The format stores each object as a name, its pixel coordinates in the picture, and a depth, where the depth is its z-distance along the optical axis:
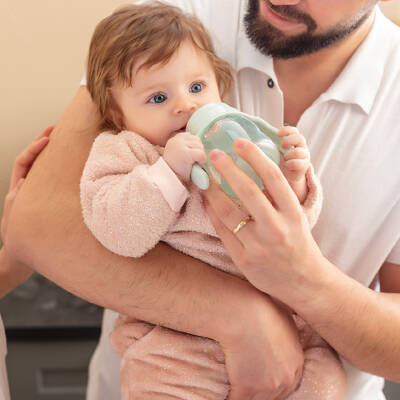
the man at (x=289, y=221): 0.99
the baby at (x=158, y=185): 0.95
